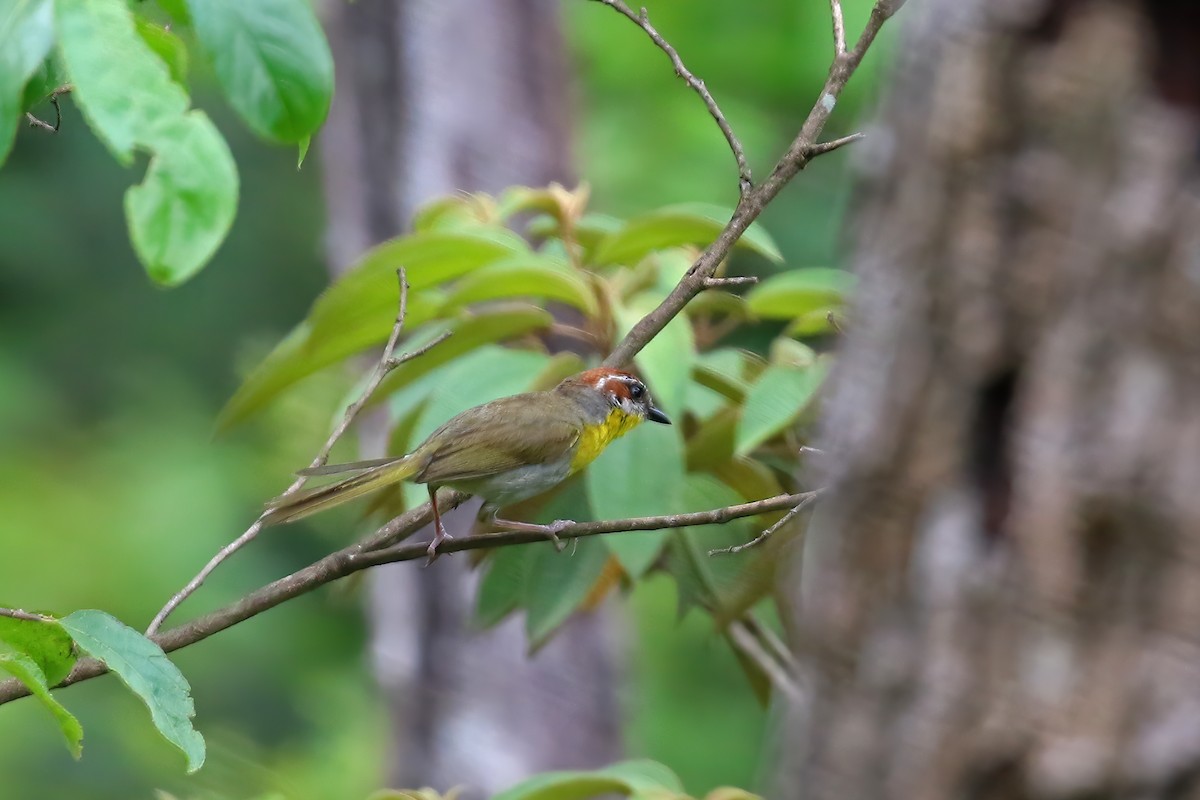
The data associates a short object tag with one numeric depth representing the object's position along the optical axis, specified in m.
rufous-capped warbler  5.43
